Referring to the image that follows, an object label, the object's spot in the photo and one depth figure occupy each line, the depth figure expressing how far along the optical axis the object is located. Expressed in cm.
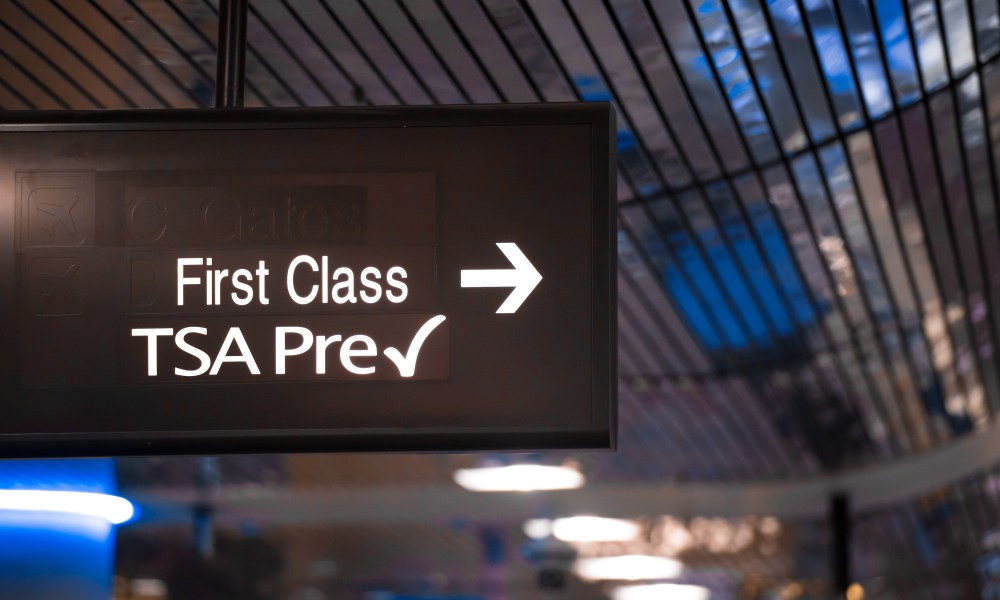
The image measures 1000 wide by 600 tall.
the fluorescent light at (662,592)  2489
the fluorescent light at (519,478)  1686
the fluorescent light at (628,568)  2238
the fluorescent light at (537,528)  1947
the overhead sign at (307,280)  386
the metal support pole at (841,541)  1700
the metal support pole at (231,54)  464
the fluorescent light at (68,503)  1395
